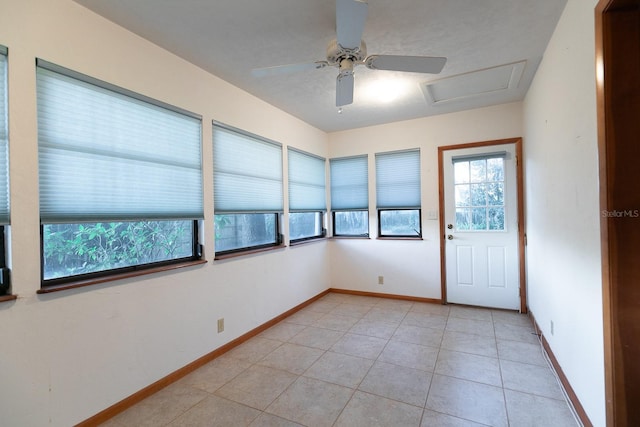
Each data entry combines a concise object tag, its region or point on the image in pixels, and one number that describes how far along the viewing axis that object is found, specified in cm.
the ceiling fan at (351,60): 164
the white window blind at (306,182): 384
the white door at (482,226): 359
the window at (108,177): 167
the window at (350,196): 441
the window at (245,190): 276
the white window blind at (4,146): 148
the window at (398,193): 408
